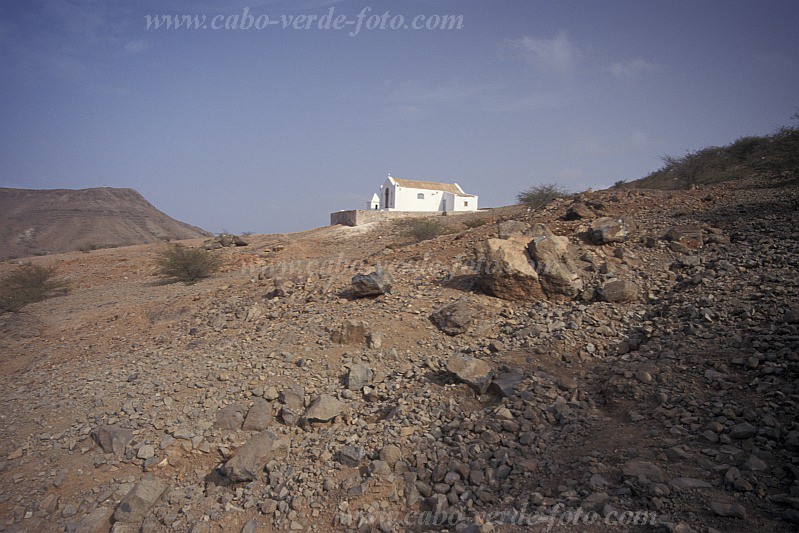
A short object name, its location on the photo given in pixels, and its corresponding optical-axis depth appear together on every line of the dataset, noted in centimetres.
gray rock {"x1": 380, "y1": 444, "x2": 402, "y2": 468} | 367
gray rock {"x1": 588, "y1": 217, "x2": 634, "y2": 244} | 727
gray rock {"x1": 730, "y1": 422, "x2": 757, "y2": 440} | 300
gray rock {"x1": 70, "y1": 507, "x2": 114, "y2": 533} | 337
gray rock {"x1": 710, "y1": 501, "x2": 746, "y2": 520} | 236
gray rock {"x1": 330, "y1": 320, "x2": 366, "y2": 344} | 555
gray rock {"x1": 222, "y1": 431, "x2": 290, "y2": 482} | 371
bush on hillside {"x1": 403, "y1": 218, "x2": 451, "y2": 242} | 1585
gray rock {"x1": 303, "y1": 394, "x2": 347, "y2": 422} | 428
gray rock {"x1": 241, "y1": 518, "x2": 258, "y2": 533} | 324
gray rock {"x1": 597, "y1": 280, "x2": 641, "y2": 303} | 566
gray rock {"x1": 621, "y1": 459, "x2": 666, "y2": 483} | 277
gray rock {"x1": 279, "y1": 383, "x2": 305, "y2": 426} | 439
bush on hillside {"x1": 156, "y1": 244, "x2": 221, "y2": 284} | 1338
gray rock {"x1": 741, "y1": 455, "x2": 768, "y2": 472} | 268
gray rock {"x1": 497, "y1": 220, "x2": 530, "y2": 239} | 795
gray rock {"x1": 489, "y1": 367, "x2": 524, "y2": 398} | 418
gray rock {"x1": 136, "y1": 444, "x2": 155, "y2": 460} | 399
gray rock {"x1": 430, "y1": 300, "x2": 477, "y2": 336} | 552
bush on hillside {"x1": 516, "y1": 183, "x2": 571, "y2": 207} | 1748
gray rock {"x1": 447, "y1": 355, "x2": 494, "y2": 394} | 437
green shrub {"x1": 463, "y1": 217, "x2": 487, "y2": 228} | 1313
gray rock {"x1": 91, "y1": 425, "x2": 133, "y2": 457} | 407
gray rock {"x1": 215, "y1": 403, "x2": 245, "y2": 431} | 435
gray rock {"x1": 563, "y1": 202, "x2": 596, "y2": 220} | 891
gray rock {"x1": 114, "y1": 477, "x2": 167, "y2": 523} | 344
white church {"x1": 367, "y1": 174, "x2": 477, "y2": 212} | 3325
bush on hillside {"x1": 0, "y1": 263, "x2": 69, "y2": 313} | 1073
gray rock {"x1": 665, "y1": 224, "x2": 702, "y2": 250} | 682
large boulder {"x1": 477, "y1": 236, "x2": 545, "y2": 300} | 615
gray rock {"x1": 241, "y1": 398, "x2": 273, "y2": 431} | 433
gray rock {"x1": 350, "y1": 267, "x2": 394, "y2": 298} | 677
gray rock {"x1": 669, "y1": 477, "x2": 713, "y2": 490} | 263
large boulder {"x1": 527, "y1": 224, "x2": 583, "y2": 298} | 604
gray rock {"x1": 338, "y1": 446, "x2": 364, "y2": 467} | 371
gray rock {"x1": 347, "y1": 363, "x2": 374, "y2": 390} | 479
